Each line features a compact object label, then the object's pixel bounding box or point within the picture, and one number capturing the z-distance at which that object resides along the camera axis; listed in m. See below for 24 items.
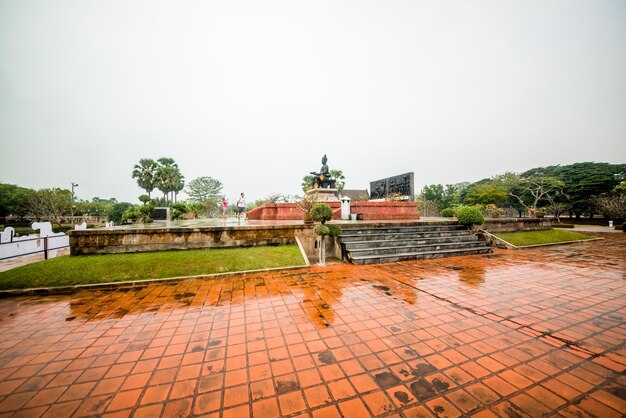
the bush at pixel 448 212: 14.02
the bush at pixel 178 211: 16.47
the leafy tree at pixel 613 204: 24.70
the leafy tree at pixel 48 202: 33.62
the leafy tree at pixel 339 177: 43.47
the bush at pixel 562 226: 23.74
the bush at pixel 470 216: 9.55
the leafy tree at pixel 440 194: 50.75
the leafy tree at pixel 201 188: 67.75
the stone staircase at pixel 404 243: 7.44
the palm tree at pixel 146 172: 39.97
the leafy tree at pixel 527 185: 33.78
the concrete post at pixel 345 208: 12.22
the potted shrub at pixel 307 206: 8.52
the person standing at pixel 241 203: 15.46
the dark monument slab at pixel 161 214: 13.53
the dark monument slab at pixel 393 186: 15.46
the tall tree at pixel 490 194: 37.19
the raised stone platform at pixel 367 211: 12.90
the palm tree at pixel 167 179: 40.28
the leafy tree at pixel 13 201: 40.97
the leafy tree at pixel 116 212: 55.72
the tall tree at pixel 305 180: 45.38
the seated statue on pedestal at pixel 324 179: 15.97
